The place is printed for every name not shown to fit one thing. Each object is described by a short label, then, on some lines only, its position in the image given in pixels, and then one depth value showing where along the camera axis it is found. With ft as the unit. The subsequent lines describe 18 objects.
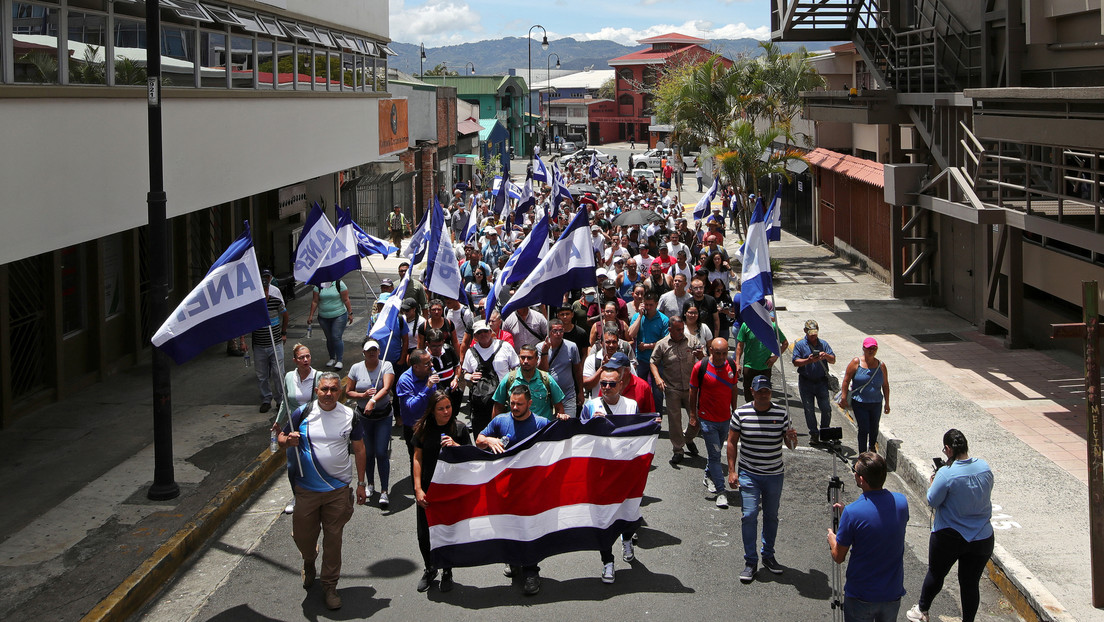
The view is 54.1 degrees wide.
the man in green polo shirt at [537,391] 29.50
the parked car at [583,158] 237.14
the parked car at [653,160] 229.97
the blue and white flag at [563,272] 35.94
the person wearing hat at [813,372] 37.60
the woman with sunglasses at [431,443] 26.37
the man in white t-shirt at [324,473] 25.43
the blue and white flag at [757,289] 33.78
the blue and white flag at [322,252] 45.14
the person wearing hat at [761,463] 26.68
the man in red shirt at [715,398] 31.86
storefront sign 87.92
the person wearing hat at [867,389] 35.29
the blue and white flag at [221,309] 28.30
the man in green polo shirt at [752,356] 38.52
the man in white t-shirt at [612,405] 27.78
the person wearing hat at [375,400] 32.07
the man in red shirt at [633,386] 31.76
